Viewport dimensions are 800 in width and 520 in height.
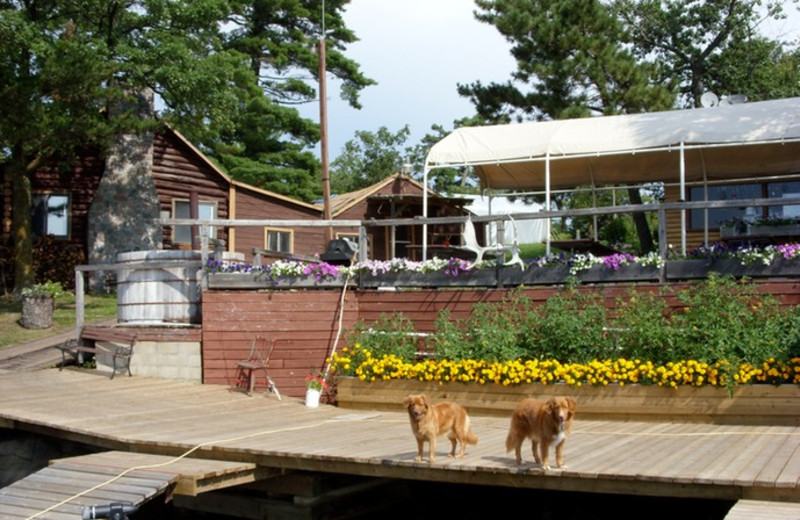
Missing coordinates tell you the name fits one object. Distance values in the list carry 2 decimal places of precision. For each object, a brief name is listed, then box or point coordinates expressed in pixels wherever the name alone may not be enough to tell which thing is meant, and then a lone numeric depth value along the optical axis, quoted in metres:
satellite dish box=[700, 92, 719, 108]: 16.97
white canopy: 12.80
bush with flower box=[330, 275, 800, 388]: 8.41
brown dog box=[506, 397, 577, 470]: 5.98
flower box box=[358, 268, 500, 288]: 10.76
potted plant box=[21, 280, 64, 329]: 16.06
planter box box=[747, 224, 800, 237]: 10.92
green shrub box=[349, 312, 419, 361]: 10.48
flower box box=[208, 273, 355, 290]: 11.56
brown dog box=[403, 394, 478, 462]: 6.38
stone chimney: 21.56
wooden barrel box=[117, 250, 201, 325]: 12.22
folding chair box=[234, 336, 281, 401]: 11.16
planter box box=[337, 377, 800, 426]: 8.08
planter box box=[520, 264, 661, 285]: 9.95
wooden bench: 11.99
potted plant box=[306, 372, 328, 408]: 10.61
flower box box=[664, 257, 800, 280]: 9.27
